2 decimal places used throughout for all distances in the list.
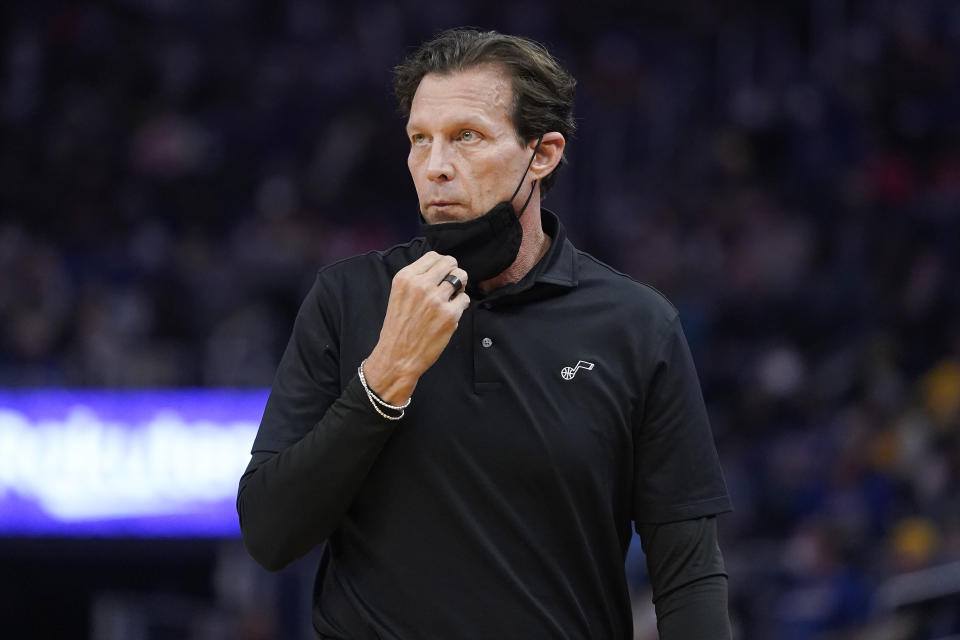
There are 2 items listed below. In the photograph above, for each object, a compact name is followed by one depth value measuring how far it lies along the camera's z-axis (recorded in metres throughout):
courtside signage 18.61
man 4.84
